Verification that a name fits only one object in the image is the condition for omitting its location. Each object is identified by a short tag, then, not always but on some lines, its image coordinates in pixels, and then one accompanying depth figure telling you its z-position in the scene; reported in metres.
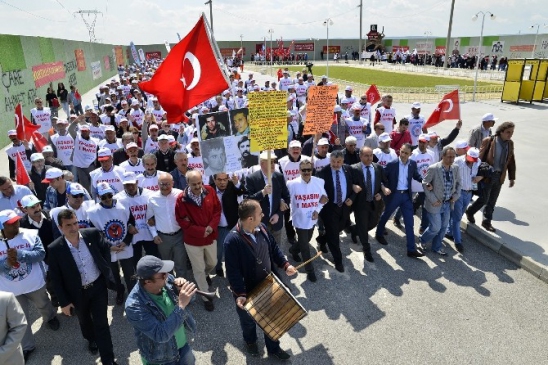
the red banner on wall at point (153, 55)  63.13
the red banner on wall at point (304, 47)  73.49
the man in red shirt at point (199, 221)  5.01
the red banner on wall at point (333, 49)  72.50
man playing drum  3.95
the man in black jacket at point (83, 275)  4.03
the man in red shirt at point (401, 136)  8.73
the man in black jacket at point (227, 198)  5.72
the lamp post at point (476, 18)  22.64
